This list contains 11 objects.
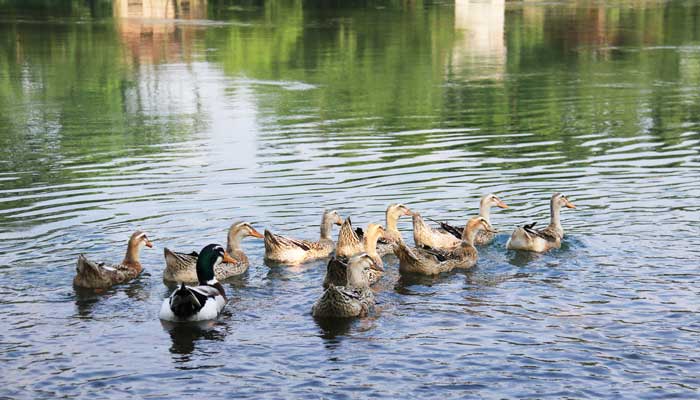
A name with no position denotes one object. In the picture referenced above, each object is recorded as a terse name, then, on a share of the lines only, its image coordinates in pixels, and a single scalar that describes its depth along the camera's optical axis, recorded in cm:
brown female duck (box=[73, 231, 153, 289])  1680
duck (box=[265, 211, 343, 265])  1855
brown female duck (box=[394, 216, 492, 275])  1786
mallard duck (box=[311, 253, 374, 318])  1520
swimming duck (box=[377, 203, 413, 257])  1933
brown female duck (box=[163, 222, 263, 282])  1733
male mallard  1520
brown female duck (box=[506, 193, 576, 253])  1880
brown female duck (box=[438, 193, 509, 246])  1998
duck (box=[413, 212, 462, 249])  1951
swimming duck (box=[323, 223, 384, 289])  1716
